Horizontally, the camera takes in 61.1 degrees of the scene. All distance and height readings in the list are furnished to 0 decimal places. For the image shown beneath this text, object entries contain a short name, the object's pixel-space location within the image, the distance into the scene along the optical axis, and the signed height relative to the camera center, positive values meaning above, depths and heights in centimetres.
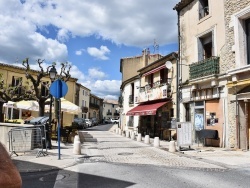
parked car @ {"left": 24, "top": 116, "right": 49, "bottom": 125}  1042 -41
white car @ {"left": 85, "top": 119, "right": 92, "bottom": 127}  3982 -191
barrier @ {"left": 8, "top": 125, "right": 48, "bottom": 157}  848 -111
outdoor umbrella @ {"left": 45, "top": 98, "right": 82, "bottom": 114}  1409 +33
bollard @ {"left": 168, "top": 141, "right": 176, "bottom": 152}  1018 -161
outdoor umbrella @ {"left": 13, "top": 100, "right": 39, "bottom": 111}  1412 +50
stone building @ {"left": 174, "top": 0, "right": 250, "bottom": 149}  1048 +244
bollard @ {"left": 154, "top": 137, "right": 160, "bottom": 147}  1199 -162
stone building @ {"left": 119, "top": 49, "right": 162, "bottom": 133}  2421 +357
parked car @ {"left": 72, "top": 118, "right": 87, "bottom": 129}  3256 -158
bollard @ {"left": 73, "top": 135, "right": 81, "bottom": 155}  884 -146
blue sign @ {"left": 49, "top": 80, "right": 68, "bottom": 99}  784 +88
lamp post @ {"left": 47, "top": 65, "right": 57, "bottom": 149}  1041 +195
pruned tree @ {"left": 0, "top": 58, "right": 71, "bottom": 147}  1432 +145
